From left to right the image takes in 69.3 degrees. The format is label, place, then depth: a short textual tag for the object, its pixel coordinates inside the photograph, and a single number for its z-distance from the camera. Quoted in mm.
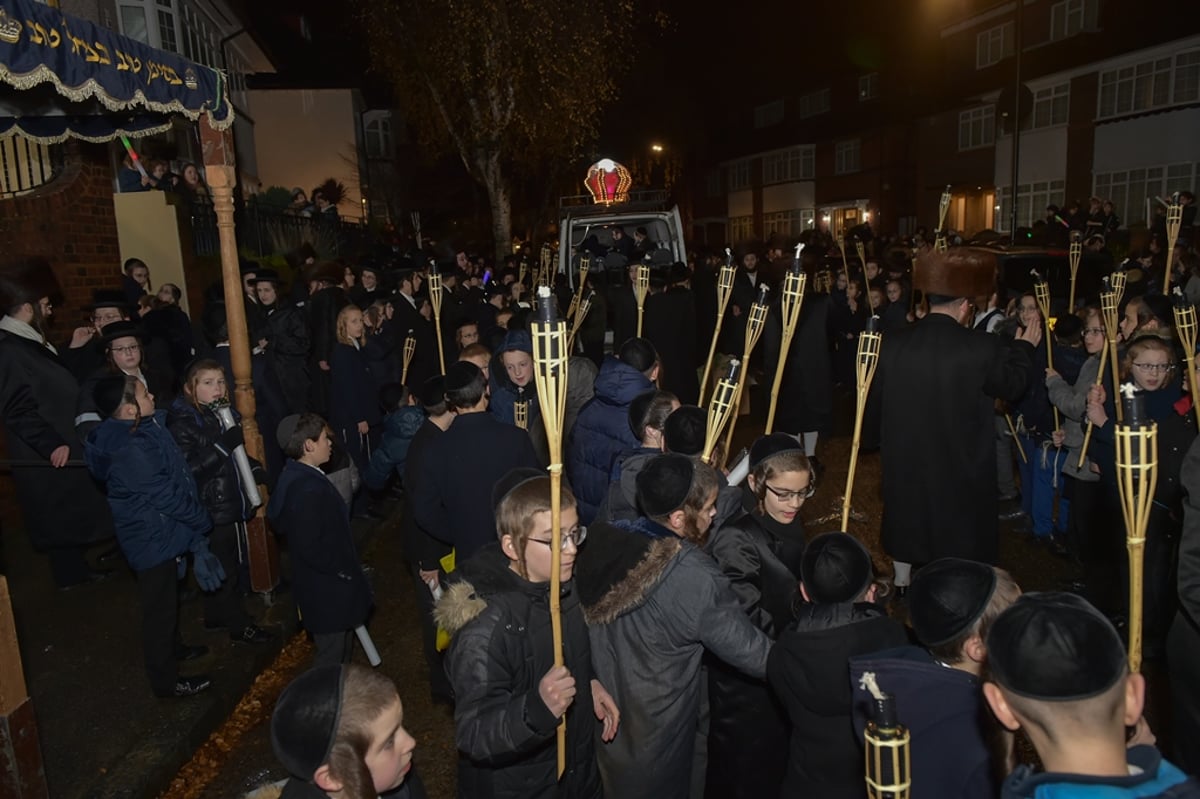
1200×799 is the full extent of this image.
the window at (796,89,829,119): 46081
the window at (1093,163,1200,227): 26438
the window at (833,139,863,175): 42031
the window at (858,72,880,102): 42125
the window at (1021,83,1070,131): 30203
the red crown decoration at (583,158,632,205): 20328
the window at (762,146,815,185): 45812
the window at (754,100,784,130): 49781
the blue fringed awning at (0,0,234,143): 4641
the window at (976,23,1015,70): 32750
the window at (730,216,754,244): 50925
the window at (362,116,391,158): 40438
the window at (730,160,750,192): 51094
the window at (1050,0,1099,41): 29516
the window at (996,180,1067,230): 31172
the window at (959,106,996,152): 33228
